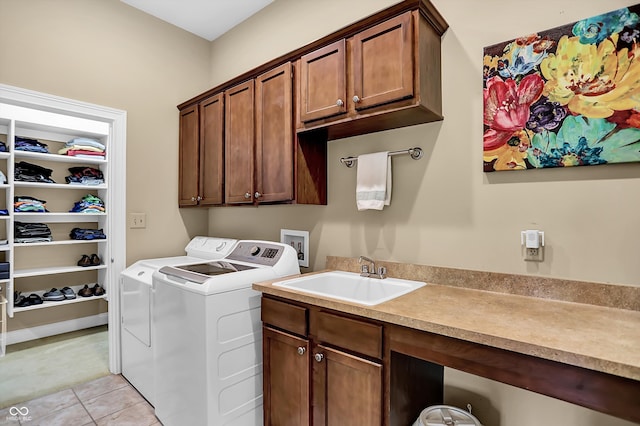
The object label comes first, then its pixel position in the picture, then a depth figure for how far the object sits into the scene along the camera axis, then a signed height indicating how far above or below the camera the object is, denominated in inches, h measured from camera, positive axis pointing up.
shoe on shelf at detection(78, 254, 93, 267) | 134.3 -19.7
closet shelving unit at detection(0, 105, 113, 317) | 114.5 -1.2
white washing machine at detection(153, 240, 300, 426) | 65.9 -27.6
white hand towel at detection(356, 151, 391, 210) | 74.1 +7.0
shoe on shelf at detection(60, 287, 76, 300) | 129.2 -31.6
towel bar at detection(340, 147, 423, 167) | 71.9 +13.0
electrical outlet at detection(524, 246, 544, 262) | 57.6 -7.2
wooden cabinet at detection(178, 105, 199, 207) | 111.3 +18.9
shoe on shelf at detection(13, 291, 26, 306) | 118.7 -30.9
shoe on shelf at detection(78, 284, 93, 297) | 135.4 -32.4
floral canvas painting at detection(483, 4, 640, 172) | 50.0 +19.1
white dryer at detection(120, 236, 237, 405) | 86.0 -27.6
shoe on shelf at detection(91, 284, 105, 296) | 138.2 -32.4
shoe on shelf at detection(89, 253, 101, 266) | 137.2 -19.7
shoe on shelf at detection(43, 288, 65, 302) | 125.3 -31.5
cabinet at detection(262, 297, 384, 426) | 51.6 -26.8
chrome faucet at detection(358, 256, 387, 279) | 73.4 -13.1
